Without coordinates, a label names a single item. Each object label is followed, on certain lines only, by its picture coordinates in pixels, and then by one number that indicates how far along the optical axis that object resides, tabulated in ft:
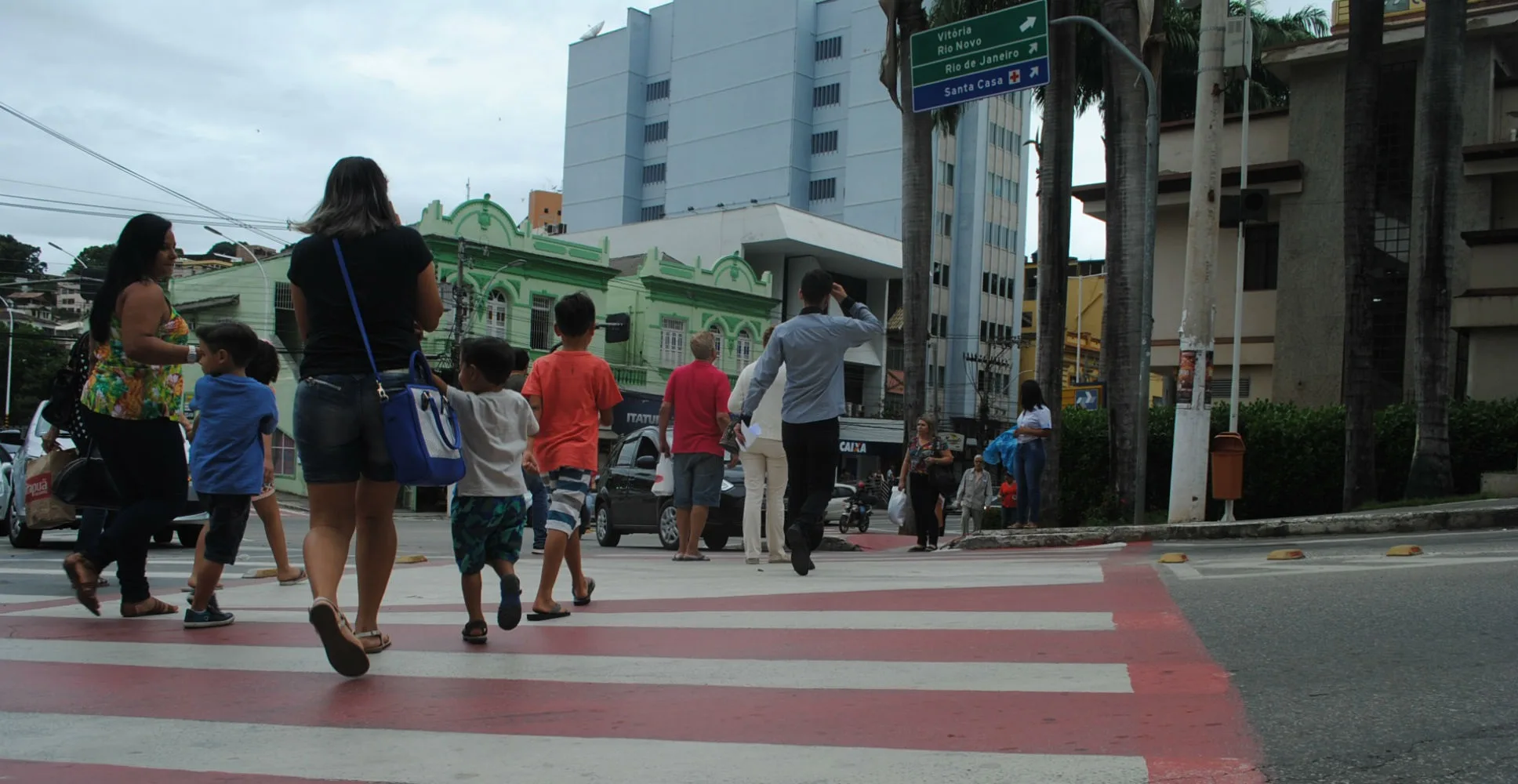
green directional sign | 59.47
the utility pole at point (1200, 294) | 48.44
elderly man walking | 65.31
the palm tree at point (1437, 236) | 52.06
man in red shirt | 35.45
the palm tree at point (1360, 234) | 53.42
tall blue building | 243.60
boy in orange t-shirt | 21.52
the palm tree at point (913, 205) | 71.67
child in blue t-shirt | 19.92
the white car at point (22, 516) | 45.21
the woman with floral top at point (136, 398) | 19.84
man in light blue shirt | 29.04
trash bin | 49.08
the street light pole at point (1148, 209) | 53.83
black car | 52.49
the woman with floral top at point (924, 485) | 50.11
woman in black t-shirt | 15.56
